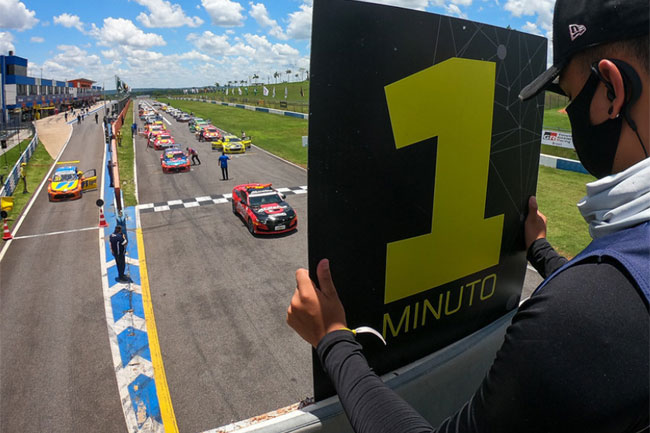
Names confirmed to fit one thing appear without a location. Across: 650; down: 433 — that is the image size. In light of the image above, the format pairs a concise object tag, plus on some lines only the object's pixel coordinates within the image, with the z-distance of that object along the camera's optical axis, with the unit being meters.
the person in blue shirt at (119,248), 9.92
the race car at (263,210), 13.49
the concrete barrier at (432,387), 1.53
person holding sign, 0.77
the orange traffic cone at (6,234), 13.66
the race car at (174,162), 24.04
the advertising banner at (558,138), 23.25
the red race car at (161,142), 33.44
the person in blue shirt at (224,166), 21.78
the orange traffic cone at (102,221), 14.76
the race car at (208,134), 38.49
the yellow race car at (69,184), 18.23
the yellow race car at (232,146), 30.86
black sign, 1.43
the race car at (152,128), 40.03
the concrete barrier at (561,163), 20.88
